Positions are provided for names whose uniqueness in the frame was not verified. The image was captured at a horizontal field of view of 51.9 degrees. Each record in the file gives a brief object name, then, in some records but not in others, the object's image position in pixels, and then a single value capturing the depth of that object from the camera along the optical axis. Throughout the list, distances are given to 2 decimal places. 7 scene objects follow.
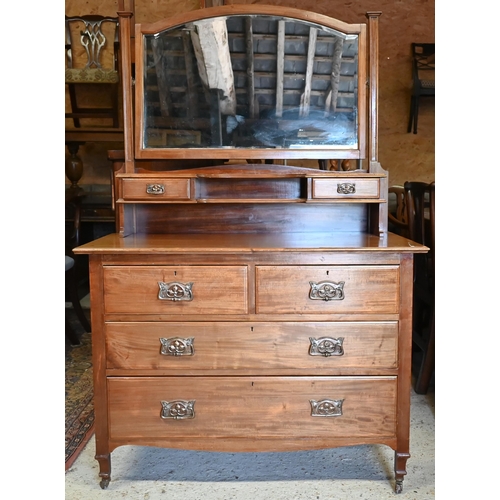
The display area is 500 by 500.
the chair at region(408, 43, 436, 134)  4.61
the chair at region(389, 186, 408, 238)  3.17
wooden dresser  1.66
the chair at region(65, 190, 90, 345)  3.13
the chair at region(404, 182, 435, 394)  2.42
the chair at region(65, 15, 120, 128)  4.25
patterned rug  2.07
